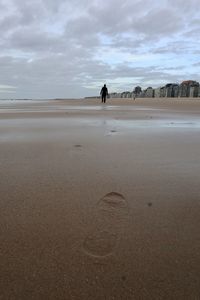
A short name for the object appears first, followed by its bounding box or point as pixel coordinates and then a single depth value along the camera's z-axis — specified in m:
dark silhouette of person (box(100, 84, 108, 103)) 18.75
